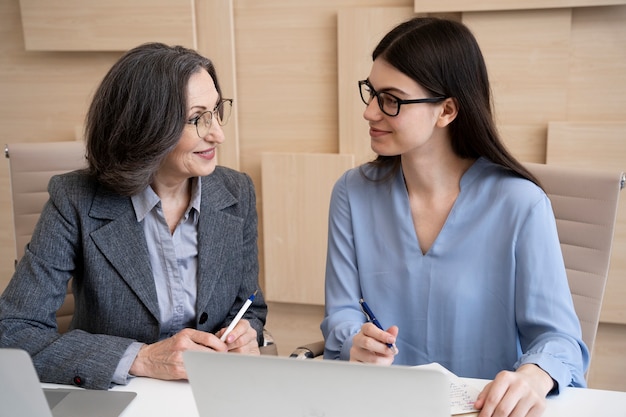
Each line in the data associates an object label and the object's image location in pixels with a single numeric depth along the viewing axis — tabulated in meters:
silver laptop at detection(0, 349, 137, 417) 1.08
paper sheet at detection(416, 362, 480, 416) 1.32
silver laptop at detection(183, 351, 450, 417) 0.97
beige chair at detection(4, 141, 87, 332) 2.30
